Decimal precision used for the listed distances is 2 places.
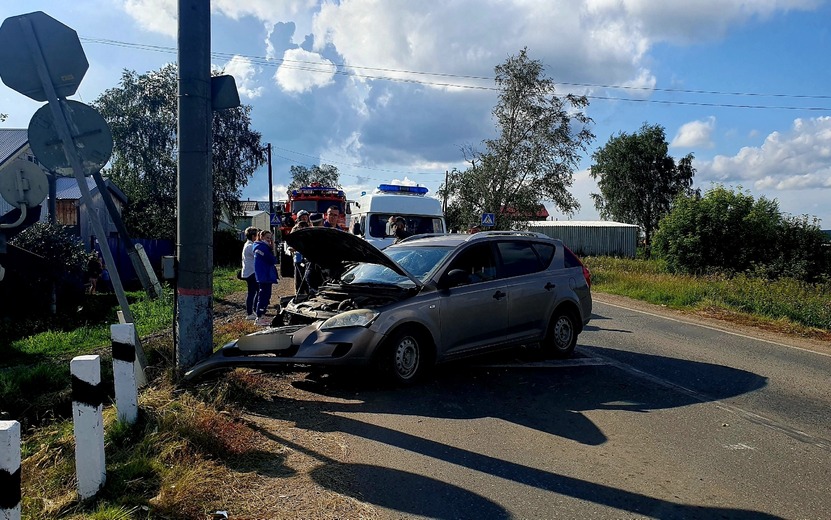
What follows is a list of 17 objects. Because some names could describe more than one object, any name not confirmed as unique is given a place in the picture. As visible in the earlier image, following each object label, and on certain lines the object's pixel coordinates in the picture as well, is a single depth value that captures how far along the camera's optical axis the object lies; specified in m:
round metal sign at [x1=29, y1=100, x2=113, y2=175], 5.15
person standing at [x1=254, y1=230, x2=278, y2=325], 10.62
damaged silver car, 6.18
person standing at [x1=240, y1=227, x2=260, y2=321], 11.44
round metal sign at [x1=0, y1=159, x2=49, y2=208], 5.69
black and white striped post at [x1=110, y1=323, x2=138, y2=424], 4.32
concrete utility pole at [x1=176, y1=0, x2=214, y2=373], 5.91
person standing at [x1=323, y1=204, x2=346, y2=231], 10.09
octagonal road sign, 4.91
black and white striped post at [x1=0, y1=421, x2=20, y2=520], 2.56
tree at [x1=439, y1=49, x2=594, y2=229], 29.92
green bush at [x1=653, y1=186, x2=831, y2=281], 27.27
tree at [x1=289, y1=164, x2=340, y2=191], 73.94
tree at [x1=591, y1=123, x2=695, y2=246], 57.25
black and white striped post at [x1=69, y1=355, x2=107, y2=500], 3.54
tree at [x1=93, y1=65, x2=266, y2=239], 33.62
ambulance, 15.67
